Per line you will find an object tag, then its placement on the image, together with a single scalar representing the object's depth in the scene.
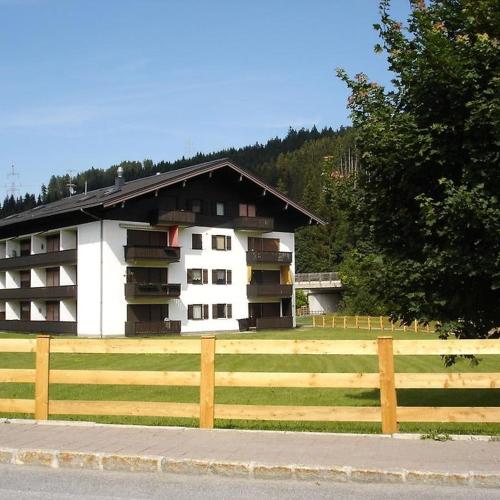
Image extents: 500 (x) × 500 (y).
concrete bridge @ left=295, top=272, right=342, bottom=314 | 90.06
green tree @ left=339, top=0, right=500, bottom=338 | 9.36
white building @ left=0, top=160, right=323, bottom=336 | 46.22
